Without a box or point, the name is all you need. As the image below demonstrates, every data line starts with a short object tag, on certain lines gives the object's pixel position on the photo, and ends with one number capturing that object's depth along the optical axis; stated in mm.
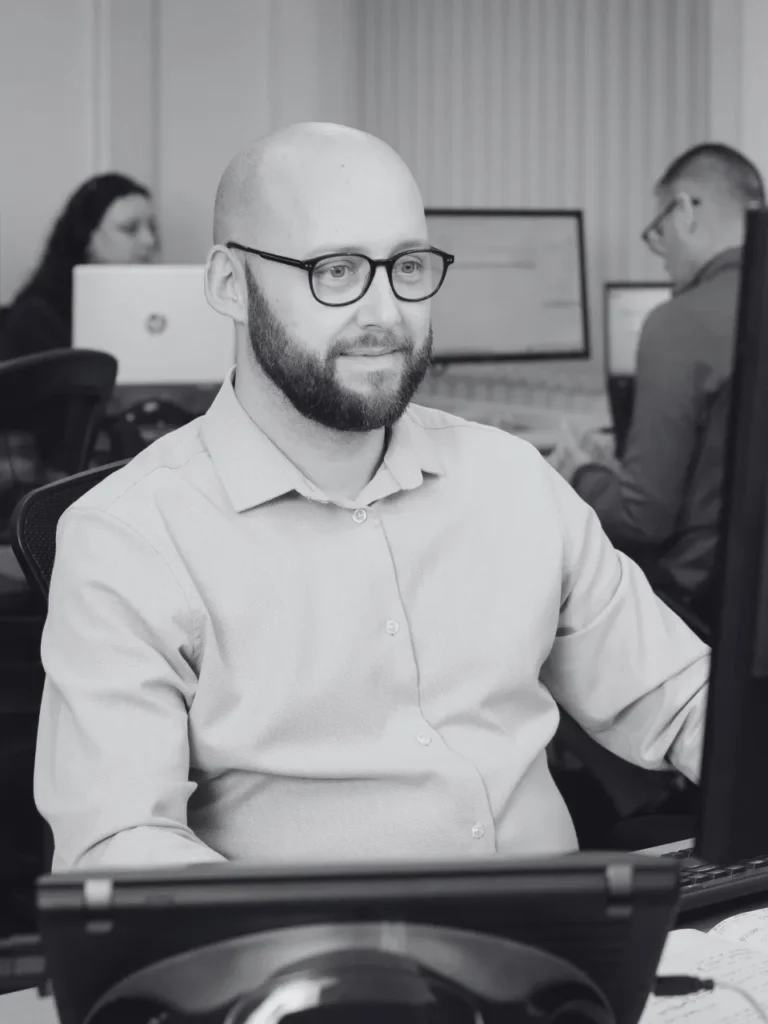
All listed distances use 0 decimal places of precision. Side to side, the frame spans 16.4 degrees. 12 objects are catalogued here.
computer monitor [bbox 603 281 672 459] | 6100
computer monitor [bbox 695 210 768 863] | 1629
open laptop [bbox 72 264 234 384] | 4743
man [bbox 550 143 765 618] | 3615
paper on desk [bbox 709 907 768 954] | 1877
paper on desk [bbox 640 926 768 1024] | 1775
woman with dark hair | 5602
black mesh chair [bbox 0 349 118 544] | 3523
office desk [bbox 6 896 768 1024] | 1794
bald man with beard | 2019
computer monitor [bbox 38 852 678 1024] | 1572
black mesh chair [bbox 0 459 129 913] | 2238
